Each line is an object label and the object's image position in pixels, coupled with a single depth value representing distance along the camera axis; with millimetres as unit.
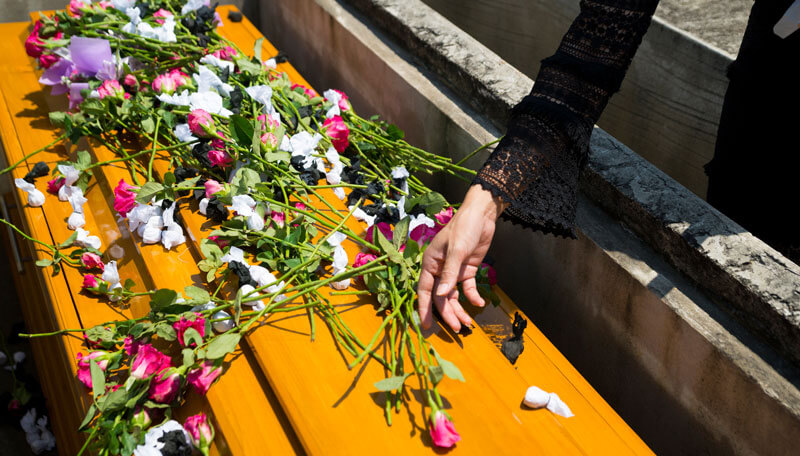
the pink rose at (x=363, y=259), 1506
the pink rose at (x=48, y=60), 2285
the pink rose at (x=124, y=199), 1702
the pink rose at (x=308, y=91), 2201
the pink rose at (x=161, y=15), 2371
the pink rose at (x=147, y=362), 1288
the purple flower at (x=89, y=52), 2137
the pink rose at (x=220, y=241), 1601
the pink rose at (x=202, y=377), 1310
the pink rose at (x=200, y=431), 1263
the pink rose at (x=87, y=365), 1366
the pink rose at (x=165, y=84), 2027
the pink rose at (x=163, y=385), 1287
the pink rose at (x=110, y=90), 2016
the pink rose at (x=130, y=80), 2104
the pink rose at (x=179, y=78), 2057
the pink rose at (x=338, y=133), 1920
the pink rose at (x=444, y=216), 1680
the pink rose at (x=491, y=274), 1632
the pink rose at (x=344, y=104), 2133
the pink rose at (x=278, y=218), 1592
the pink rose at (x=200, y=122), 1761
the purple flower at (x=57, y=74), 2203
